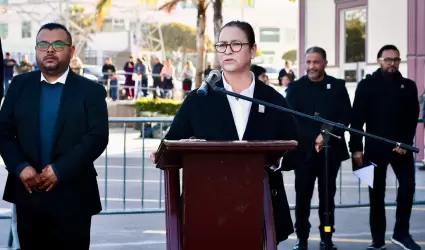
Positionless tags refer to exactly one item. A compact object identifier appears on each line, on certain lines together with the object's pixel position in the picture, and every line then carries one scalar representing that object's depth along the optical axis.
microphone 5.14
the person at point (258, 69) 12.18
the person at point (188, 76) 37.47
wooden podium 4.69
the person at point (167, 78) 38.00
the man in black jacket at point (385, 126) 9.29
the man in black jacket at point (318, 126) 9.22
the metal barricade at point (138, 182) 11.54
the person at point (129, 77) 37.98
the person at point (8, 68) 34.94
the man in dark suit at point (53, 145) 6.04
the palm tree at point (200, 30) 32.06
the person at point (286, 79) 21.87
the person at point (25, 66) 39.77
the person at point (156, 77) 37.82
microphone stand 5.14
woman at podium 5.49
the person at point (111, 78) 36.12
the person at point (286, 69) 30.88
